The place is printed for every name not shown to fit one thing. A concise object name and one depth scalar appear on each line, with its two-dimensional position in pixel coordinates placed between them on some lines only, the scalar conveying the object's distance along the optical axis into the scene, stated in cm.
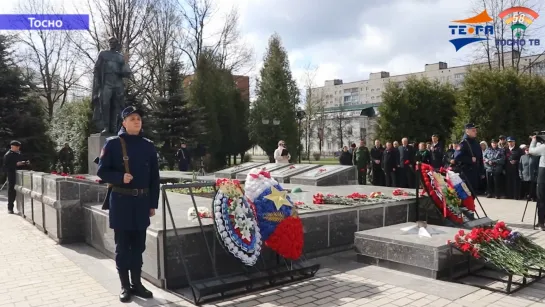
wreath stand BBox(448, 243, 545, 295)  443
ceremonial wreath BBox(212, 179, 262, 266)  427
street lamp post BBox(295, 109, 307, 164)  2287
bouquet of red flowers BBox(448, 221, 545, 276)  443
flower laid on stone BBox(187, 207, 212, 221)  504
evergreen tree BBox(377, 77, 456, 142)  2191
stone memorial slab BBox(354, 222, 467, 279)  474
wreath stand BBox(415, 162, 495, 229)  625
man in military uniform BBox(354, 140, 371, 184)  1499
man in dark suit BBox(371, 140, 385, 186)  1454
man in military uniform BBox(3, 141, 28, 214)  1003
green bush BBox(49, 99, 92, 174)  2148
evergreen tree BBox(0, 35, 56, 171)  1884
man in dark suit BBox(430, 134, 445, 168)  1299
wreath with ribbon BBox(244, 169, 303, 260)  462
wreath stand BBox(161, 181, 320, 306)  412
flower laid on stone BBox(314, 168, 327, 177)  1001
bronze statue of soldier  1064
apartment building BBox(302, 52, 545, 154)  5394
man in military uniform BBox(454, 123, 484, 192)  751
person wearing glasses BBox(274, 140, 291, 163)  1321
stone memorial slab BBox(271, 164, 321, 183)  1062
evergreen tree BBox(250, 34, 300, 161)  2994
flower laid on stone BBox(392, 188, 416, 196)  753
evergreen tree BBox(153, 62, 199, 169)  2244
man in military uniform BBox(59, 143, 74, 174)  1706
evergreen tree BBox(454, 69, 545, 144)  1680
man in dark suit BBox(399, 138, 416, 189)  1341
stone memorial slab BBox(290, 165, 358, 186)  966
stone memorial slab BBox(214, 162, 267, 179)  1171
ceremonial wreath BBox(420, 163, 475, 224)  634
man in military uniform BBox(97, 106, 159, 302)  411
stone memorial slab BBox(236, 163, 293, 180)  1130
